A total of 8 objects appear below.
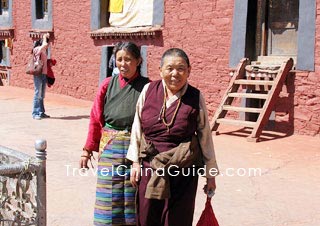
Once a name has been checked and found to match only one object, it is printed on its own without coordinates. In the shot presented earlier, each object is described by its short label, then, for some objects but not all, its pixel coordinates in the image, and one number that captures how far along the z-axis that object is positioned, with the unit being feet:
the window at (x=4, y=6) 62.13
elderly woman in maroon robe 10.44
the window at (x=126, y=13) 39.70
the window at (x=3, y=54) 62.49
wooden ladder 28.30
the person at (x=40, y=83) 34.78
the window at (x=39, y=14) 53.99
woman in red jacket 11.57
